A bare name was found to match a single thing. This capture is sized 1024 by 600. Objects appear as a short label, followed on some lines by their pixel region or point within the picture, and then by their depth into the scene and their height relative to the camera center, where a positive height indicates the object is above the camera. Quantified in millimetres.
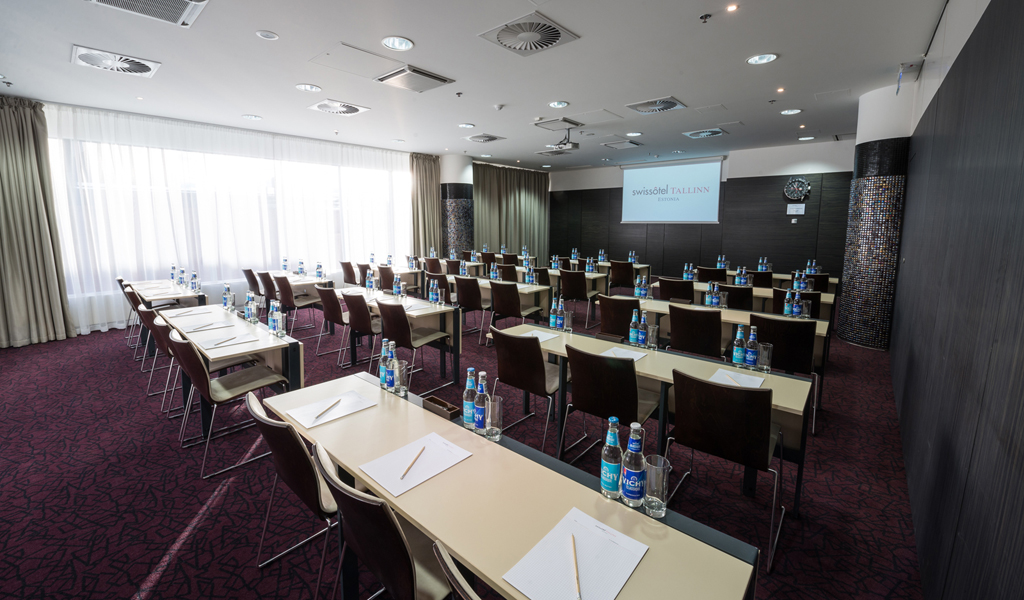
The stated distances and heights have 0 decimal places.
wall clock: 9383 +1131
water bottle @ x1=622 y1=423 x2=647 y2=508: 1377 -716
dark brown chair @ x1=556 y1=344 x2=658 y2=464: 2453 -816
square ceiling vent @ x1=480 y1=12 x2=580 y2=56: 3521 +1689
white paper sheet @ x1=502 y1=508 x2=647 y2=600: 1050 -795
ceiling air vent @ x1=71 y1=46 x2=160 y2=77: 4113 +1680
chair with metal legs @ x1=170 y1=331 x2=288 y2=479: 2732 -980
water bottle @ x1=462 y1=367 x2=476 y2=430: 1859 -684
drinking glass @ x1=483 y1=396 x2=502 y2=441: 1821 -719
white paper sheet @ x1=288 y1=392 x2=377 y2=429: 1929 -750
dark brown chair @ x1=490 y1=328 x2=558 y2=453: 2842 -794
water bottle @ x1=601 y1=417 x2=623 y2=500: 1402 -699
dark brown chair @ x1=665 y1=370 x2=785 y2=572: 1980 -825
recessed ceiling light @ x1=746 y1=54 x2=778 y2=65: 4332 +1763
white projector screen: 10859 +1241
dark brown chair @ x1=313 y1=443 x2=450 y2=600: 1122 -816
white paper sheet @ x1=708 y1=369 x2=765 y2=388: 2328 -715
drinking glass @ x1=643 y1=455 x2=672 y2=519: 1345 -730
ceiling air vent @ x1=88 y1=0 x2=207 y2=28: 3084 +1616
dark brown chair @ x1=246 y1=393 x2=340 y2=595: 1511 -786
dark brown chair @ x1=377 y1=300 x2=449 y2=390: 3994 -812
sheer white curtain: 6309 +651
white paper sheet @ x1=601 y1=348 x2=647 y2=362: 2797 -695
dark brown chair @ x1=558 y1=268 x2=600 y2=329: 6549 -649
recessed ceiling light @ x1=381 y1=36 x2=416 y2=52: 3861 +1708
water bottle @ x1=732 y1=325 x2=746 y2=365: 2762 -675
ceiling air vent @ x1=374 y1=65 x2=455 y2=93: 4602 +1704
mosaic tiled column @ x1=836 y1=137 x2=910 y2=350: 5312 +70
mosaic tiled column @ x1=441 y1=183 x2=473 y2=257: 10891 +626
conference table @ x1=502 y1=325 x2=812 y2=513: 2199 -728
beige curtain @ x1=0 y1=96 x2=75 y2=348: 5562 +53
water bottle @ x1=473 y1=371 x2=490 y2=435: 1833 -688
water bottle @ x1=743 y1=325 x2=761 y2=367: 2664 -644
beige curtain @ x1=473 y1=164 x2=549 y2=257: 12445 +986
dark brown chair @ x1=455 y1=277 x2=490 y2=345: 5656 -666
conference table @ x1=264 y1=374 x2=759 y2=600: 1095 -788
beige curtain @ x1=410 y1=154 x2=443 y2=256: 10531 +910
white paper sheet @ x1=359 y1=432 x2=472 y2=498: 1469 -770
